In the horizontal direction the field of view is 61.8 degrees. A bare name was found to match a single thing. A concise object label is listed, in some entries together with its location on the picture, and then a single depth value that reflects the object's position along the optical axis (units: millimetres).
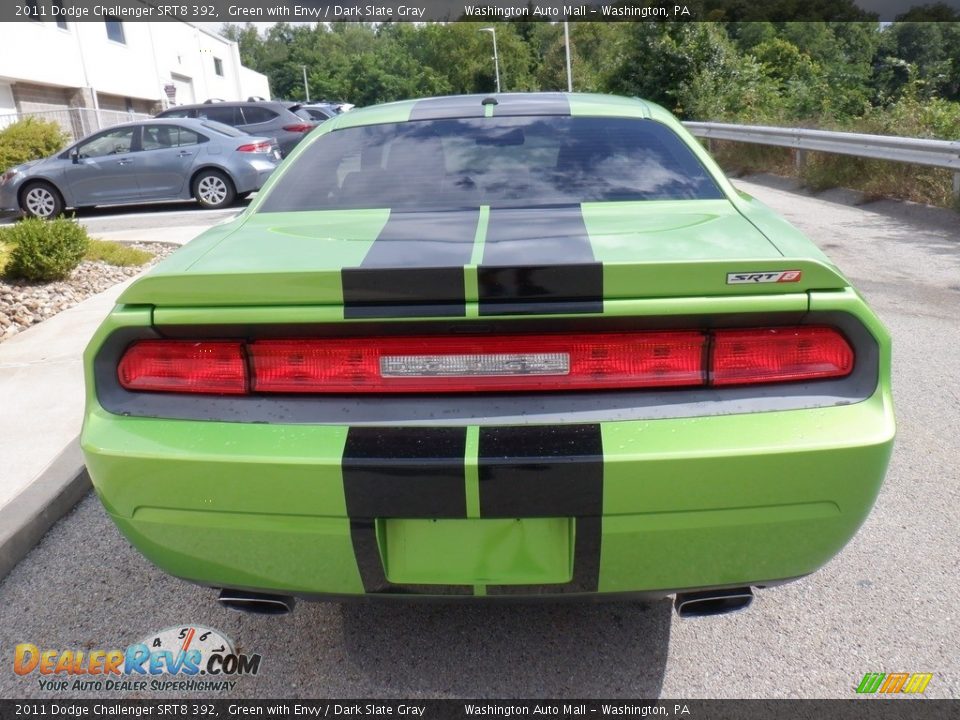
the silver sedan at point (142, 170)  12617
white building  24812
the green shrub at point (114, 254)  8336
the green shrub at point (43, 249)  7086
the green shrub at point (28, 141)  16188
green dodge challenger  1827
